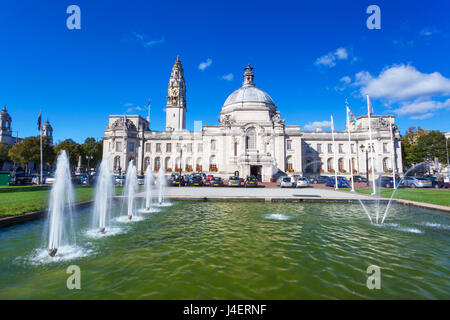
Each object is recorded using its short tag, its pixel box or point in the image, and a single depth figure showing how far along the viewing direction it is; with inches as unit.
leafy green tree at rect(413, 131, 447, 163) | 2122.3
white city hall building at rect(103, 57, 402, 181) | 1927.9
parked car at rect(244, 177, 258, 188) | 1254.9
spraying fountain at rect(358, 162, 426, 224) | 404.8
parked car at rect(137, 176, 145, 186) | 1402.9
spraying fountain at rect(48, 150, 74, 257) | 230.8
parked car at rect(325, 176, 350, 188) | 1235.9
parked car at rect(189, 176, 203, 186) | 1327.5
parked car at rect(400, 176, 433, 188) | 1179.3
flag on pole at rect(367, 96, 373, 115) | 871.7
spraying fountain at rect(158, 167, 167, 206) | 586.4
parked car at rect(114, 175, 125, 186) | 1254.8
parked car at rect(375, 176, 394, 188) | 1275.3
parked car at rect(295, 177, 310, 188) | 1284.4
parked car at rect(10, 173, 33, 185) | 1316.8
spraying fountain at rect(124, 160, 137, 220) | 434.4
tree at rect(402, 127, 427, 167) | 2271.2
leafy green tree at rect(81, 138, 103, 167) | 2559.1
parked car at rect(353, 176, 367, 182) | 1636.1
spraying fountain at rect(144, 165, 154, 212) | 613.0
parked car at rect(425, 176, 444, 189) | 1177.4
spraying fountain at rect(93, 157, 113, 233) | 331.5
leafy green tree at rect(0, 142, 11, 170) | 2625.5
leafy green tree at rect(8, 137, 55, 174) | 1769.2
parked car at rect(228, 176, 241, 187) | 1240.8
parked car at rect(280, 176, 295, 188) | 1257.4
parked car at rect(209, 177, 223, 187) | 1288.1
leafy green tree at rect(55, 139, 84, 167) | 2242.9
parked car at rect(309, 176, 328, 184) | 1653.5
